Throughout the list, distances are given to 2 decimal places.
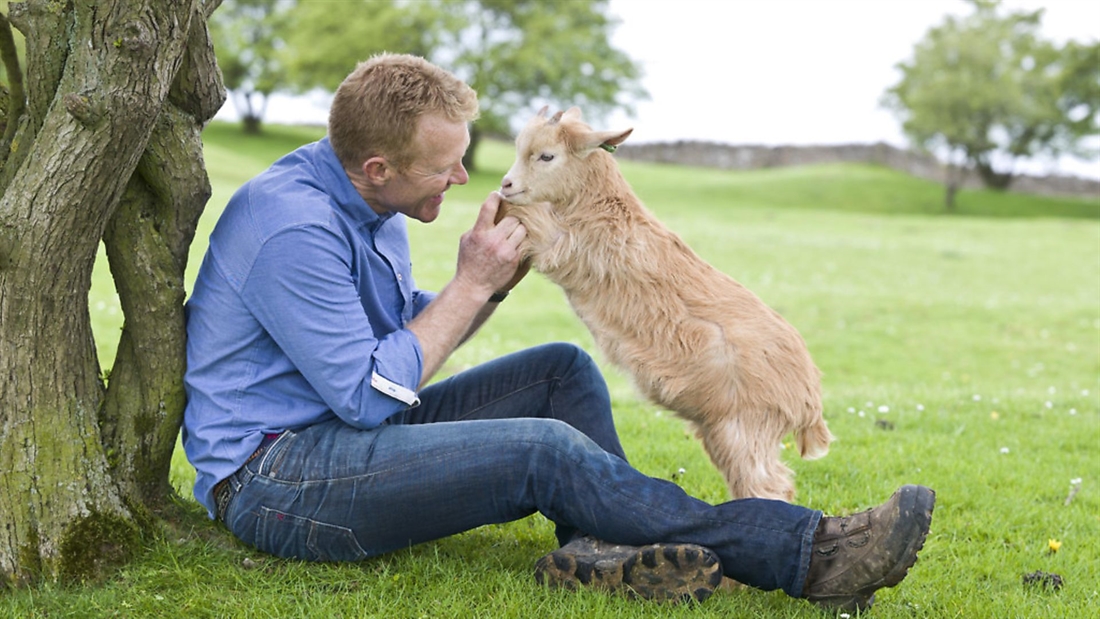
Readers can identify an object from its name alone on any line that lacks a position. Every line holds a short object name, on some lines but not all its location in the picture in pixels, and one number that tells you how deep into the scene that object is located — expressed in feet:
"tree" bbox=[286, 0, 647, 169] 155.33
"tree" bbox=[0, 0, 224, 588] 11.22
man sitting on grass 11.65
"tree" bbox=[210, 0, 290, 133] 190.19
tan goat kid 13.46
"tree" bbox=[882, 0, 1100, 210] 161.89
